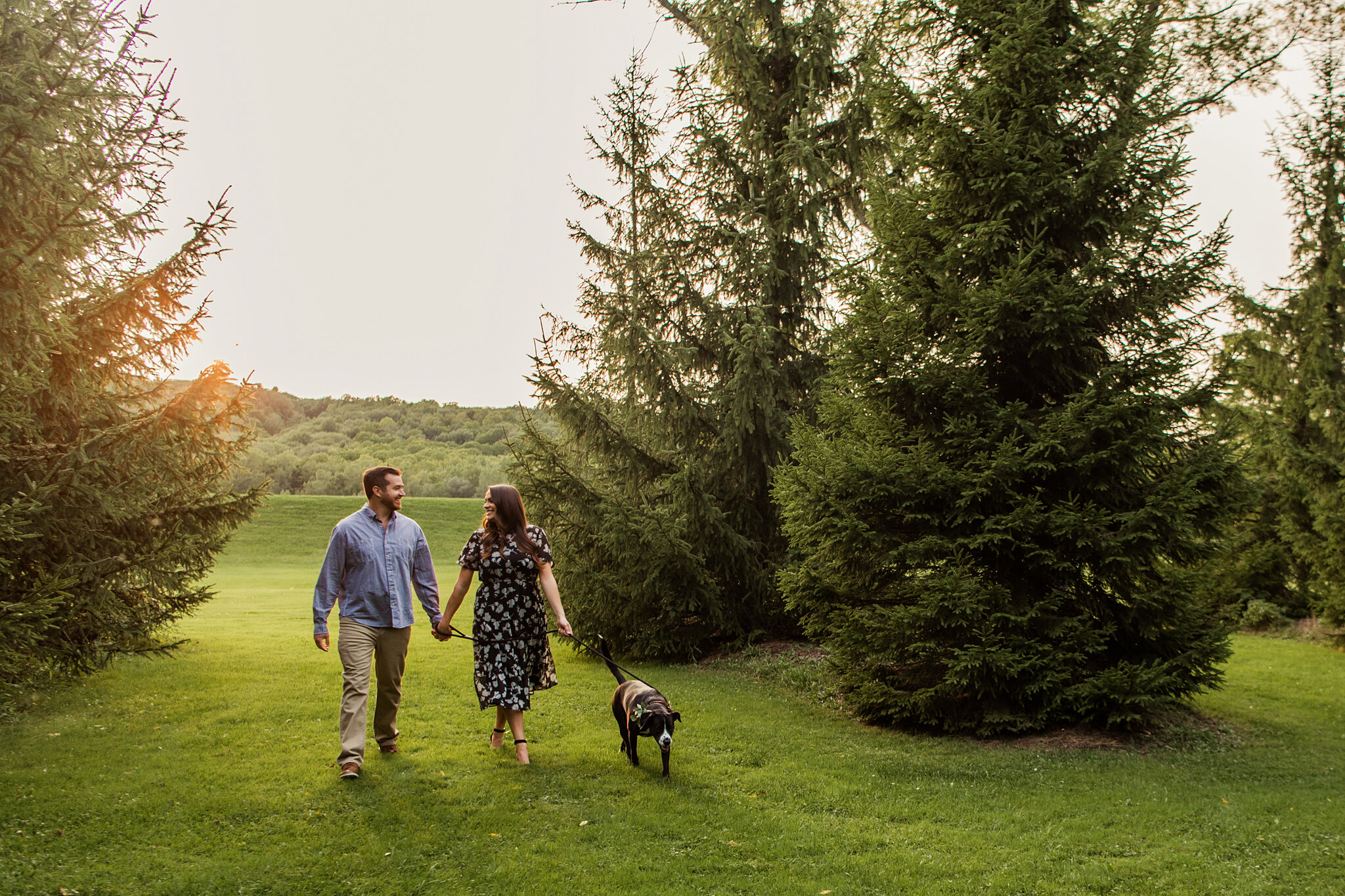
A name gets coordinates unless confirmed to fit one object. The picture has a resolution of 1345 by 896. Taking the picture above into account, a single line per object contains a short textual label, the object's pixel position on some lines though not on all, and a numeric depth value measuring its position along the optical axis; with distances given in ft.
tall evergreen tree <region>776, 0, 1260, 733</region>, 22.98
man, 18.58
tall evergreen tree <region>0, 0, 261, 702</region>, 18.40
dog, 18.48
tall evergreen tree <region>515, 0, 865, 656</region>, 37.91
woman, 20.03
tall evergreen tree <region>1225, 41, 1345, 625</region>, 45.44
